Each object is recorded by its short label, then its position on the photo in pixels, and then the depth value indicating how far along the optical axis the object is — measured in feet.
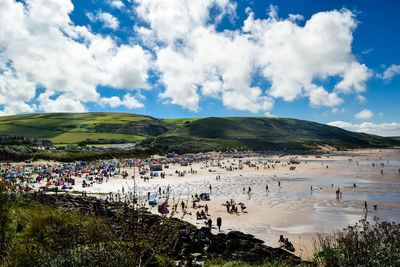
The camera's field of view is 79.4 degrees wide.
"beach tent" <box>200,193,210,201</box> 106.01
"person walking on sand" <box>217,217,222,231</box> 66.28
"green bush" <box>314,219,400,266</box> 27.43
